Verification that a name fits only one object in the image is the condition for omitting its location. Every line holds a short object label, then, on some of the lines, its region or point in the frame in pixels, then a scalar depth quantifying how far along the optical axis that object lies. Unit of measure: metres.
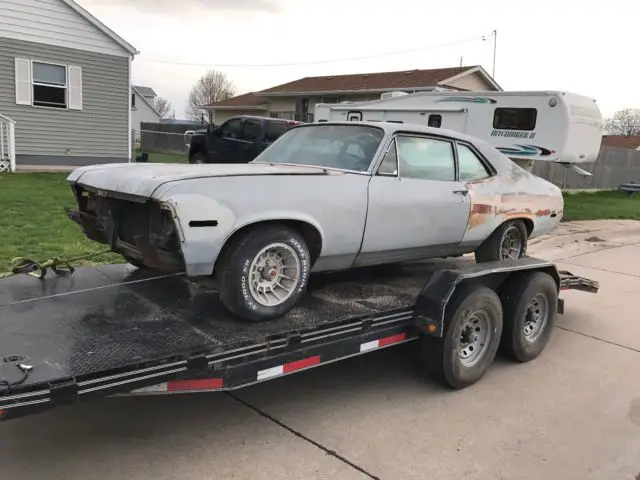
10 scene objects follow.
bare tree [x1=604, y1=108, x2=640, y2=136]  75.94
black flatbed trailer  2.79
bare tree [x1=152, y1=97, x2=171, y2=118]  96.41
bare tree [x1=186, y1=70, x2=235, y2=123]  75.00
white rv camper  11.82
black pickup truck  14.23
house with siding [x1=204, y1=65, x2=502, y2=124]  28.22
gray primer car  3.45
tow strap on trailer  4.25
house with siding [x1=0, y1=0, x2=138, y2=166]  15.22
